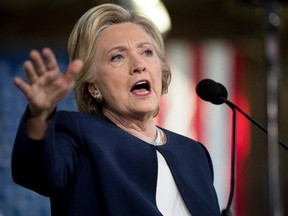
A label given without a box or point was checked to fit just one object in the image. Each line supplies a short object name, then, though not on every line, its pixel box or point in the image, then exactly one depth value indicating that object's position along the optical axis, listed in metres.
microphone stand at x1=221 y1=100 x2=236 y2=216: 5.86
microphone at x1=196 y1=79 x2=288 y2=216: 5.92
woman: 5.65
